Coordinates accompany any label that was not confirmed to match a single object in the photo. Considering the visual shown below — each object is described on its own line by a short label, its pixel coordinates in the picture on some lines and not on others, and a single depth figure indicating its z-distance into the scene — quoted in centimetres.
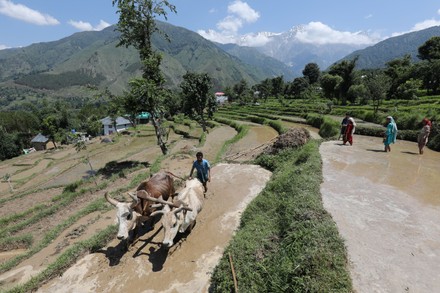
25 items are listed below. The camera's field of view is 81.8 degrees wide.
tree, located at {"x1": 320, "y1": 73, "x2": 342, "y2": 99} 5699
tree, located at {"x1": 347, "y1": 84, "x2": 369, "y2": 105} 4709
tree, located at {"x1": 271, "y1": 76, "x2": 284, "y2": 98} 10089
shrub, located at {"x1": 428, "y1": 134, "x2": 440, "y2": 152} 1453
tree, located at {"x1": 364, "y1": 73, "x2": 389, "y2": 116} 3039
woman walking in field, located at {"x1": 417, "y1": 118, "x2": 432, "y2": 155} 1329
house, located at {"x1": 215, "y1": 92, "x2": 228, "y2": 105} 14812
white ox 781
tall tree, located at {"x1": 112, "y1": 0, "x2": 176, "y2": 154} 2252
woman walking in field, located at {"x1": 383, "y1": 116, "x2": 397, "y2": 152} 1377
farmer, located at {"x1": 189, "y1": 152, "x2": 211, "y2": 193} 1091
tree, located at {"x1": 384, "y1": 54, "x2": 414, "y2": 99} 5169
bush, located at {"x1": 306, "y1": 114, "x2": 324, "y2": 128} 3228
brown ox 821
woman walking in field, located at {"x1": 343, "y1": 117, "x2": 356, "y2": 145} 1535
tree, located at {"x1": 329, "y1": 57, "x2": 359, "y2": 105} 5385
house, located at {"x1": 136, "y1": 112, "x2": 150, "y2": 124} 9150
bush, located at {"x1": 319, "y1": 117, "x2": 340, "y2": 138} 2325
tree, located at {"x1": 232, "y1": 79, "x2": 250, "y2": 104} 10806
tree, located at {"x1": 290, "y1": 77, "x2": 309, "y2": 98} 9273
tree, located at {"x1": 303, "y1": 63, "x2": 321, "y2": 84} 10950
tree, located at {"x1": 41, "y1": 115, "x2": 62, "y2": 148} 6700
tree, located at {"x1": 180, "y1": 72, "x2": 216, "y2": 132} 4044
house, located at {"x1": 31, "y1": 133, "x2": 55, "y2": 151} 7198
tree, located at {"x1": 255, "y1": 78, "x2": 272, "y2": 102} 10125
